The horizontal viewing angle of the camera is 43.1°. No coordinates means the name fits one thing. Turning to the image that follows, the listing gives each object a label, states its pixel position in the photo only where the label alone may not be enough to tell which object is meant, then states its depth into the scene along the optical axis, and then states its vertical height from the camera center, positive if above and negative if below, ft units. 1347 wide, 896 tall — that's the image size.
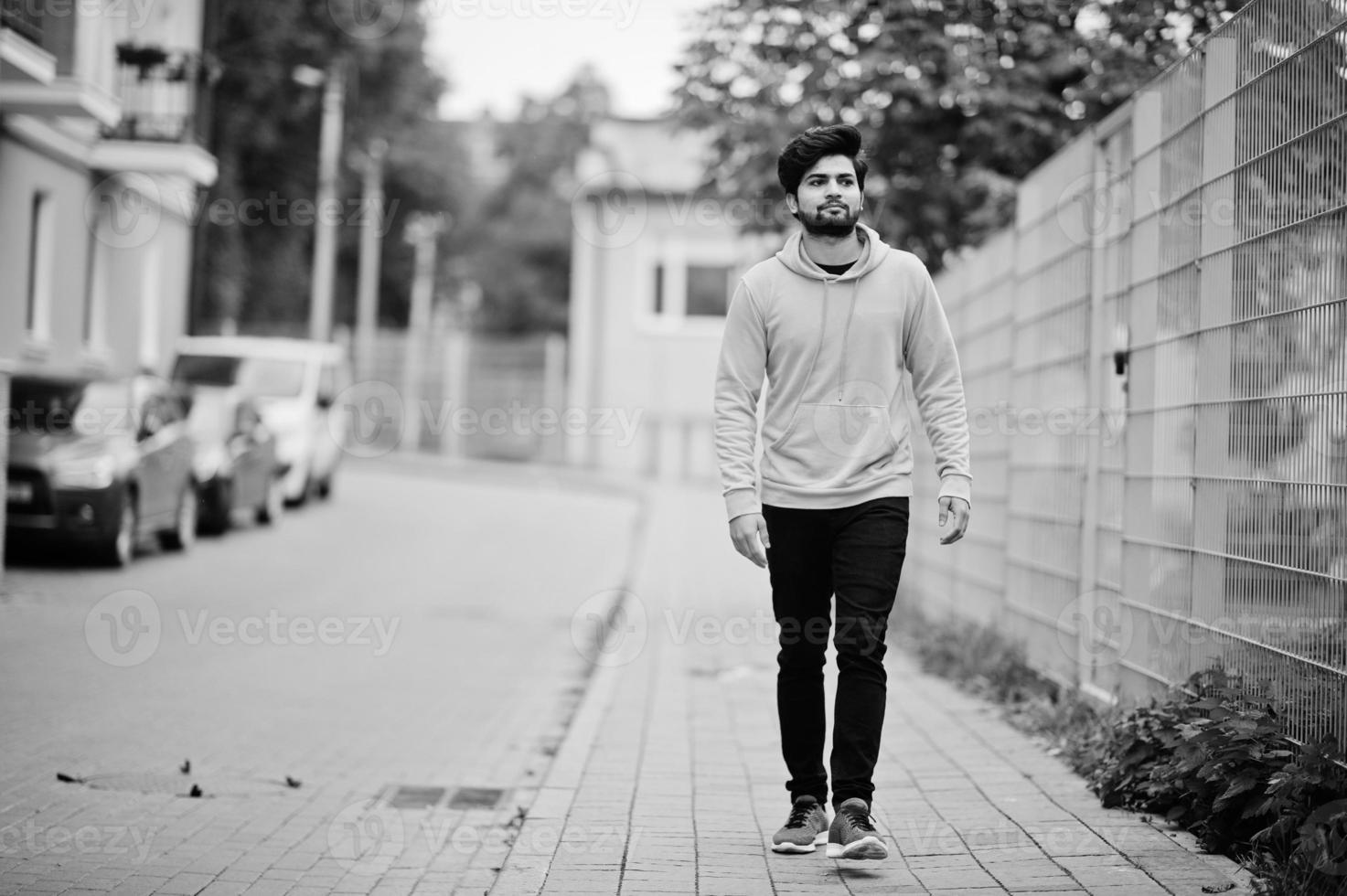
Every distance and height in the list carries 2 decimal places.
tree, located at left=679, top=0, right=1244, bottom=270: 31.91 +7.69
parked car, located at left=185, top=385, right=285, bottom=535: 59.93 -0.75
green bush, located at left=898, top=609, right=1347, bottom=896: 13.58 -2.86
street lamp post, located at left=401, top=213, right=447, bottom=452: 114.62 +17.29
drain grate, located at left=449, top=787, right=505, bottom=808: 21.86 -4.55
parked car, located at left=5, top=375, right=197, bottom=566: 47.55 -0.85
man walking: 16.16 +0.24
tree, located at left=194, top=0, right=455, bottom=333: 105.70 +22.35
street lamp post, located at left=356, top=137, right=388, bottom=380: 134.00 +17.52
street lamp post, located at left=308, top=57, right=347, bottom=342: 110.93 +15.05
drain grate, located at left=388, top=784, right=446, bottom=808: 21.70 -4.55
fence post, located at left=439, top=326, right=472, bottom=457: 113.39 +5.00
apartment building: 60.03 +10.88
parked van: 73.36 +2.44
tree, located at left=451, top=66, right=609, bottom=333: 189.37 +25.84
